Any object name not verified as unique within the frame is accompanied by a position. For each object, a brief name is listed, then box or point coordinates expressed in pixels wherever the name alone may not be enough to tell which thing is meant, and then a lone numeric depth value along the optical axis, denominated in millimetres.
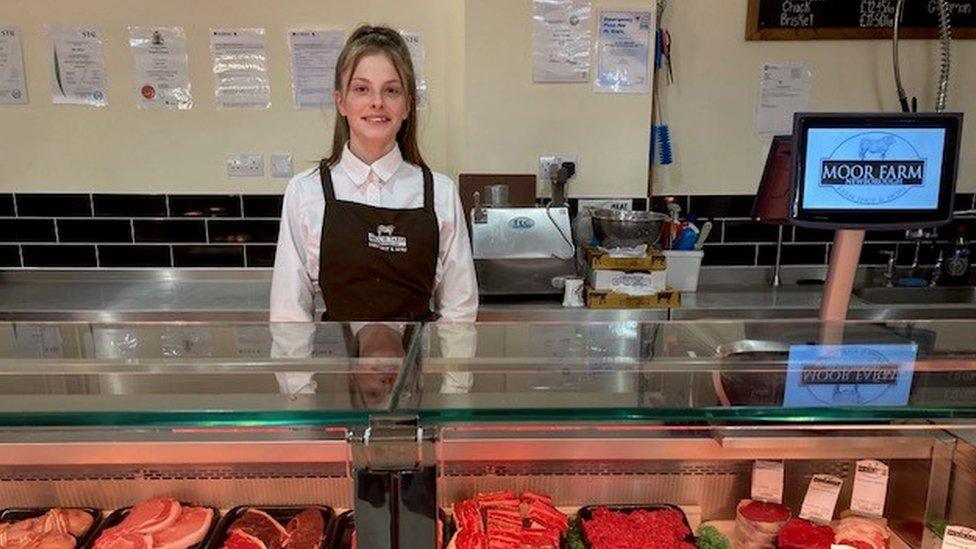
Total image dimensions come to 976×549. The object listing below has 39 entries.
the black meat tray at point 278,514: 1577
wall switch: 3691
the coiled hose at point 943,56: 3330
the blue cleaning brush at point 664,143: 3615
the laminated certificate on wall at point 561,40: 3359
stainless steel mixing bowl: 3125
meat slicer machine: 3215
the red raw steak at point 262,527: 1550
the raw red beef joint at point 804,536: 1541
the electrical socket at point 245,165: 3680
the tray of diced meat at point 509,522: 1524
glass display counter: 1123
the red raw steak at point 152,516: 1538
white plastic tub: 3424
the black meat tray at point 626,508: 1629
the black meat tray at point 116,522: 1544
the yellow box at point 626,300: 3174
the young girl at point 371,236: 2117
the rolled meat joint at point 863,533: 1522
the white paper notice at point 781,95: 3637
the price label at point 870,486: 1587
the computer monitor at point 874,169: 1661
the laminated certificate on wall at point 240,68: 3570
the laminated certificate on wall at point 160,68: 3561
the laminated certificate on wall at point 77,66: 3541
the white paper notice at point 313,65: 3572
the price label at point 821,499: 1612
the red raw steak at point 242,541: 1526
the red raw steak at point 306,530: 1533
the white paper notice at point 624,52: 3406
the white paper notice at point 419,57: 3613
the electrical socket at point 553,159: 3494
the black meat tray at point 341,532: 1527
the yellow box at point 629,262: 3145
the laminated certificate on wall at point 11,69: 3523
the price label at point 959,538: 1481
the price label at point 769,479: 1602
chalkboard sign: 3535
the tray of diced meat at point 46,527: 1520
